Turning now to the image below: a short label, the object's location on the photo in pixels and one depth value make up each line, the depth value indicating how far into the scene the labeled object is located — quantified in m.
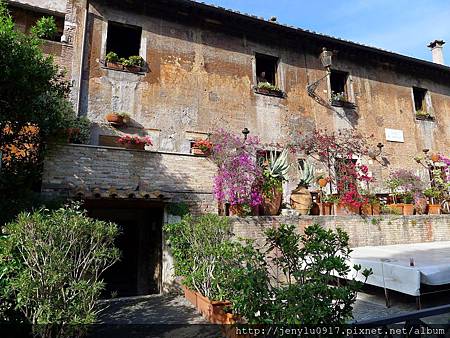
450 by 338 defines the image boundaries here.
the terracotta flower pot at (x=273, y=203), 8.25
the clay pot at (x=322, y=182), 10.00
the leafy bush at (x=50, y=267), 3.80
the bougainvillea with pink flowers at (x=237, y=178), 7.93
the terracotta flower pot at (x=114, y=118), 8.94
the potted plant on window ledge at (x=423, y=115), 14.41
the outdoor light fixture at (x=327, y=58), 11.65
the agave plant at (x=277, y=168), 8.53
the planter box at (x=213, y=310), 4.59
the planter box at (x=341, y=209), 9.20
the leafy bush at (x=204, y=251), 5.27
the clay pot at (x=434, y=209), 11.09
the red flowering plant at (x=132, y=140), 8.34
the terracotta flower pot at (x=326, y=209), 9.24
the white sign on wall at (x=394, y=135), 13.47
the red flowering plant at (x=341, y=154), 9.82
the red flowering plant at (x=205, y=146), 8.45
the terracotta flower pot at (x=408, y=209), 10.31
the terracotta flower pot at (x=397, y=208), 10.25
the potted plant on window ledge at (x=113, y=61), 9.35
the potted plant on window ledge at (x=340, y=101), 12.56
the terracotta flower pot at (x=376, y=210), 9.61
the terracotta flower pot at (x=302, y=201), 8.85
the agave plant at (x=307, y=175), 9.03
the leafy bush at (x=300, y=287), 3.12
